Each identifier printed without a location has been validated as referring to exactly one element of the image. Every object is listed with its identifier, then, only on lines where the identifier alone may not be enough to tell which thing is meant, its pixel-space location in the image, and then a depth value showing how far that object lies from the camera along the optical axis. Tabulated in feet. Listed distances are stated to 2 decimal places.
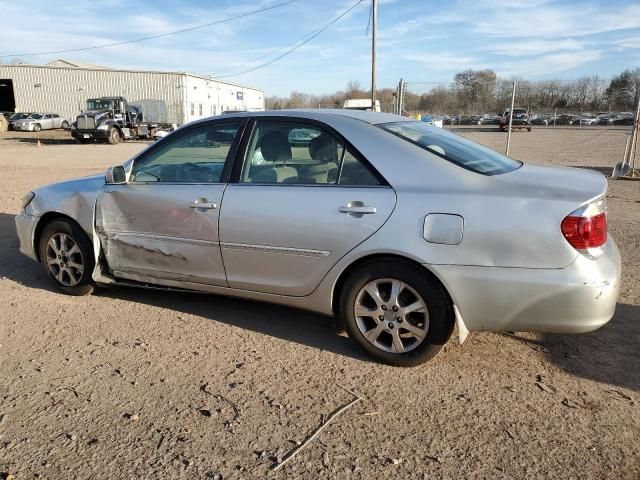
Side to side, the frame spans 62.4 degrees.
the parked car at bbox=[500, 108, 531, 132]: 124.61
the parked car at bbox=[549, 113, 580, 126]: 122.93
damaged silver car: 9.64
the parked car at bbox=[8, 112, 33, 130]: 131.89
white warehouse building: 171.63
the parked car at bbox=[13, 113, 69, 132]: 130.21
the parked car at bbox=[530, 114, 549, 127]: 125.14
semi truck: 94.53
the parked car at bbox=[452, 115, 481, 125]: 82.20
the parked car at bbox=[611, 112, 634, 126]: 108.12
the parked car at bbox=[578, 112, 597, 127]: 118.87
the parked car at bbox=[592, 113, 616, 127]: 113.34
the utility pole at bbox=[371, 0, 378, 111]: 84.63
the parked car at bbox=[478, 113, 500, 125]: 112.55
